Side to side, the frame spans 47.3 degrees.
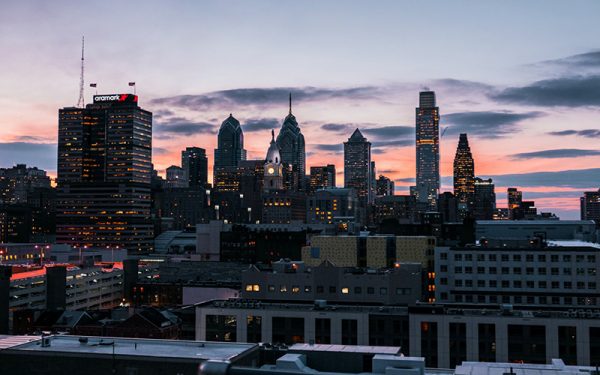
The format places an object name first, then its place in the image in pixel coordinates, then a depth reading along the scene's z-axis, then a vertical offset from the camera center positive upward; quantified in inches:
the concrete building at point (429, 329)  3361.2 -568.5
